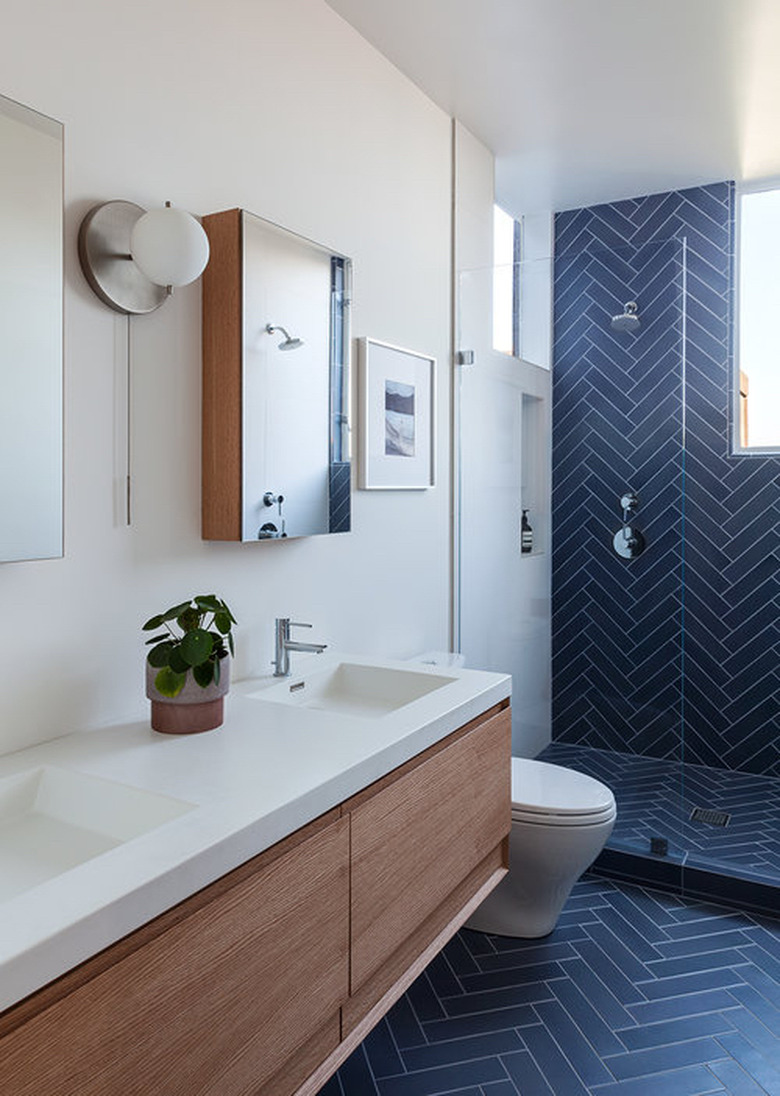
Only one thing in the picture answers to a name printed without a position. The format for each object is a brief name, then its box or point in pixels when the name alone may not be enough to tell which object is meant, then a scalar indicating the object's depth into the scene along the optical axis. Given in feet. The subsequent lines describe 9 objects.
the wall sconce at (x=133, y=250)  4.95
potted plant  4.75
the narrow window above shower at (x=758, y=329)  12.17
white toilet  7.43
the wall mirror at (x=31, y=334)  4.33
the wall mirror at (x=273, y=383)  5.85
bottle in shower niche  10.53
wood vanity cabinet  2.75
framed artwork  8.11
